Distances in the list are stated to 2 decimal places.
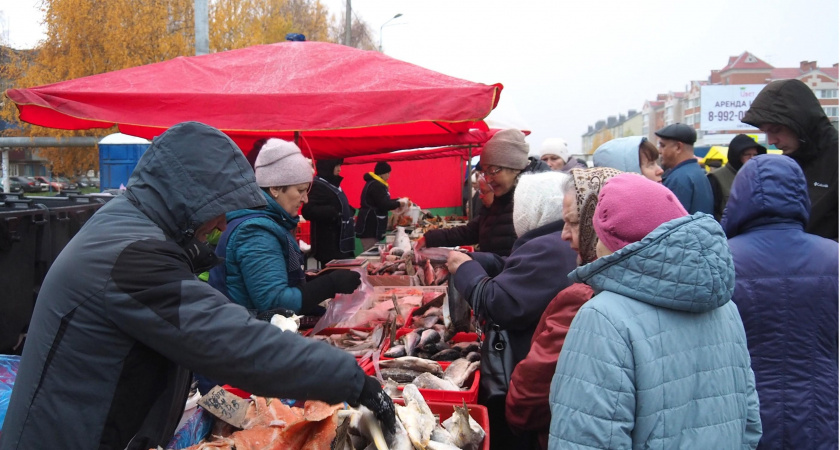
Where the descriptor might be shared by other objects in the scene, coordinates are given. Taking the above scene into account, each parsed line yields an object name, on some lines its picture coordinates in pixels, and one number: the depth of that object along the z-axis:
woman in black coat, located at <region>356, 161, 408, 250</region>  9.66
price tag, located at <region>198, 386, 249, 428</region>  2.25
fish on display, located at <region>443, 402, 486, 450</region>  2.19
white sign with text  35.66
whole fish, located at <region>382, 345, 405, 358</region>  3.18
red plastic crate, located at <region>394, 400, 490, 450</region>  2.38
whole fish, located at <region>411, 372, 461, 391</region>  2.66
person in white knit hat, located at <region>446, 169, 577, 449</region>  2.61
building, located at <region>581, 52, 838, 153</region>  35.81
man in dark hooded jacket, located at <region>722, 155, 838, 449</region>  2.31
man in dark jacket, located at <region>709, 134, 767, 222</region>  6.12
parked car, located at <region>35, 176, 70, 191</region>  35.85
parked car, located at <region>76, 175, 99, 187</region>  45.34
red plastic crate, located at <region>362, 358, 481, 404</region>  2.56
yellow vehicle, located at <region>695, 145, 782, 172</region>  10.05
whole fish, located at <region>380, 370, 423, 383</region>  2.89
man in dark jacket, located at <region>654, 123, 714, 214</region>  5.25
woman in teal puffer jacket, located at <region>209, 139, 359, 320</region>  3.02
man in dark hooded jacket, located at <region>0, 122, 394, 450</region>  1.52
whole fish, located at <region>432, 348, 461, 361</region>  3.19
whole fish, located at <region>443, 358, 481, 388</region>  2.84
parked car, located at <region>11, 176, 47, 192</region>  38.84
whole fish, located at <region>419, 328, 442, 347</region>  3.30
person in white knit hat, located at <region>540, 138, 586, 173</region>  7.63
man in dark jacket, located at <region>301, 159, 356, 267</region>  7.29
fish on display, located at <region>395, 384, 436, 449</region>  2.03
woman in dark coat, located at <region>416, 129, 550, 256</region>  4.38
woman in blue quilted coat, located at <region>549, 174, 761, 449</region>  1.56
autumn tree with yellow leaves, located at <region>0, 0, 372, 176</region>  21.28
